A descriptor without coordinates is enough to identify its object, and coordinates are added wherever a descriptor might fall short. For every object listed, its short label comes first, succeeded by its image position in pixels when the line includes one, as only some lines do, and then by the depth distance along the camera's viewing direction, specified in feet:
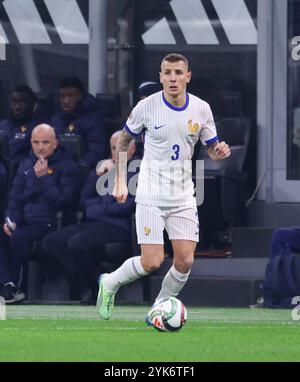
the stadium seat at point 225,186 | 51.39
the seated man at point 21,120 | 54.13
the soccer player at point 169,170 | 37.32
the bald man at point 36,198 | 50.60
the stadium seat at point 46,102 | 57.88
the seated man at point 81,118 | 53.31
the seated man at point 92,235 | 49.11
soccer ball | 35.58
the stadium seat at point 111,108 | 55.52
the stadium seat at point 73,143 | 53.11
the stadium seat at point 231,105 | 55.88
